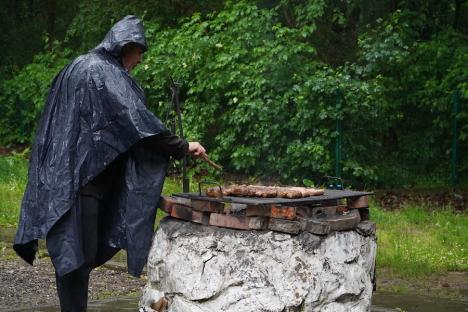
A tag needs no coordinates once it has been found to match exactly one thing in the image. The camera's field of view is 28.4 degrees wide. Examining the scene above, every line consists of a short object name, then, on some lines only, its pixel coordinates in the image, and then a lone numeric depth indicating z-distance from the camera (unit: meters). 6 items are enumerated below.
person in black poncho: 4.88
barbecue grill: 4.67
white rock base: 4.66
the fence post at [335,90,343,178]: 12.05
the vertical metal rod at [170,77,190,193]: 5.25
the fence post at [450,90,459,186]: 12.75
